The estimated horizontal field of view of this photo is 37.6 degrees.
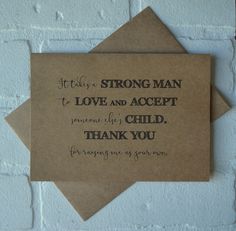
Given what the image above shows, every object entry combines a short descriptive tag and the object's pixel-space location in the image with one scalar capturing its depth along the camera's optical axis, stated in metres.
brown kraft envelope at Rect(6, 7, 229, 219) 0.52
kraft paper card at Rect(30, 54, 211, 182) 0.52
